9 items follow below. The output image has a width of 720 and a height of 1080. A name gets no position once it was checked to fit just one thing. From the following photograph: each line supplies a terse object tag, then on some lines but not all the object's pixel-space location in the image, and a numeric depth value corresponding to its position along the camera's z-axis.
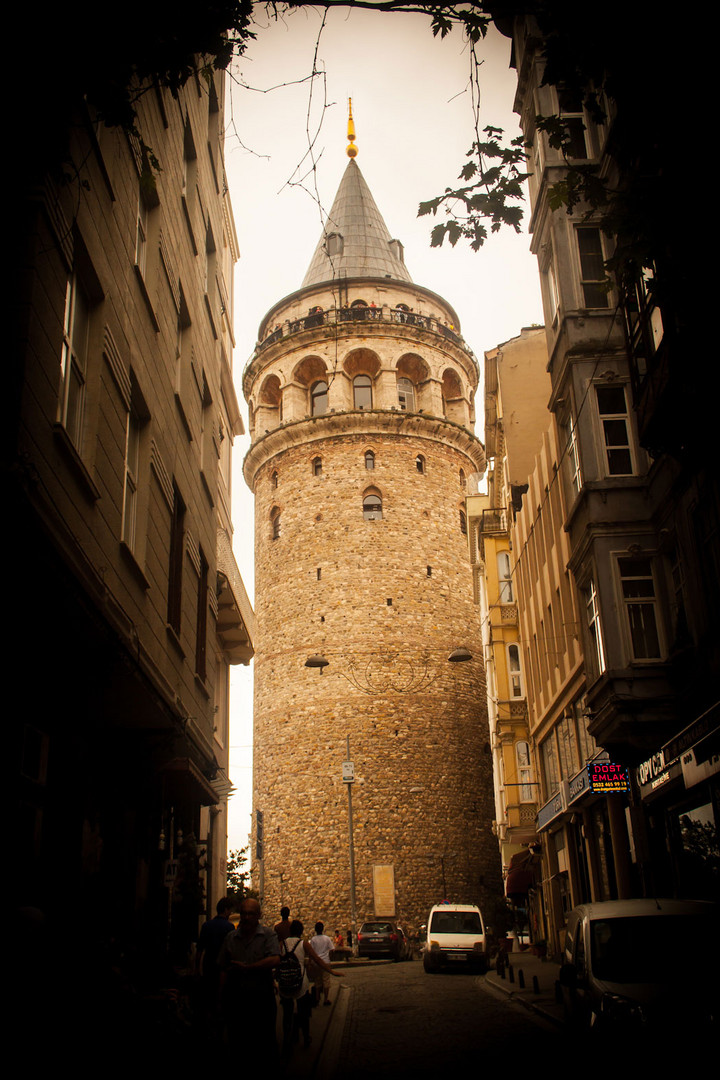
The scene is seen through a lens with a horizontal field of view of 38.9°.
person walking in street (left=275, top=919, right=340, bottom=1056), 10.39
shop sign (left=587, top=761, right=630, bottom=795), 14.85
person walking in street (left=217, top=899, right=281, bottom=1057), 6.96
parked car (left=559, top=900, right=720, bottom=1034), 6.91
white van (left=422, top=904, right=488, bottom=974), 22.06
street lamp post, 32.53
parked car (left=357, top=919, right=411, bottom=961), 29.00
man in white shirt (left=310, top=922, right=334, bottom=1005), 15.14
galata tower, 35.75
